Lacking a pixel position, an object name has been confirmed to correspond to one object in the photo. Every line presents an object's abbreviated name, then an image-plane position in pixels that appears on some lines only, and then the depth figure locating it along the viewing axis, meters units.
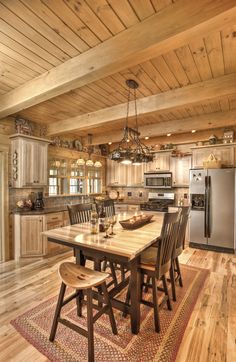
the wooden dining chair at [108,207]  3.63
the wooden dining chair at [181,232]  2.44
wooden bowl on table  2.52
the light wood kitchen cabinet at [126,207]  5.64
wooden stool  1.59
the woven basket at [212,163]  4.27
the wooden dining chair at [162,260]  1.98
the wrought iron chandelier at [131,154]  2.57
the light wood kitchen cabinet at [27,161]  3.78
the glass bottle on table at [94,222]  2.32
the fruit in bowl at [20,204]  3.88
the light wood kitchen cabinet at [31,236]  3.66
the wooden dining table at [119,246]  1.77
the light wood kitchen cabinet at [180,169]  5.16
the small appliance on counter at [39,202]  4.18
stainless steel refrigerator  4.14
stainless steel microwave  5.34
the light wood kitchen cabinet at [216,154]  4.35
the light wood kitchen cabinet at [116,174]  6.23
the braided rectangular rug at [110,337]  1.69
